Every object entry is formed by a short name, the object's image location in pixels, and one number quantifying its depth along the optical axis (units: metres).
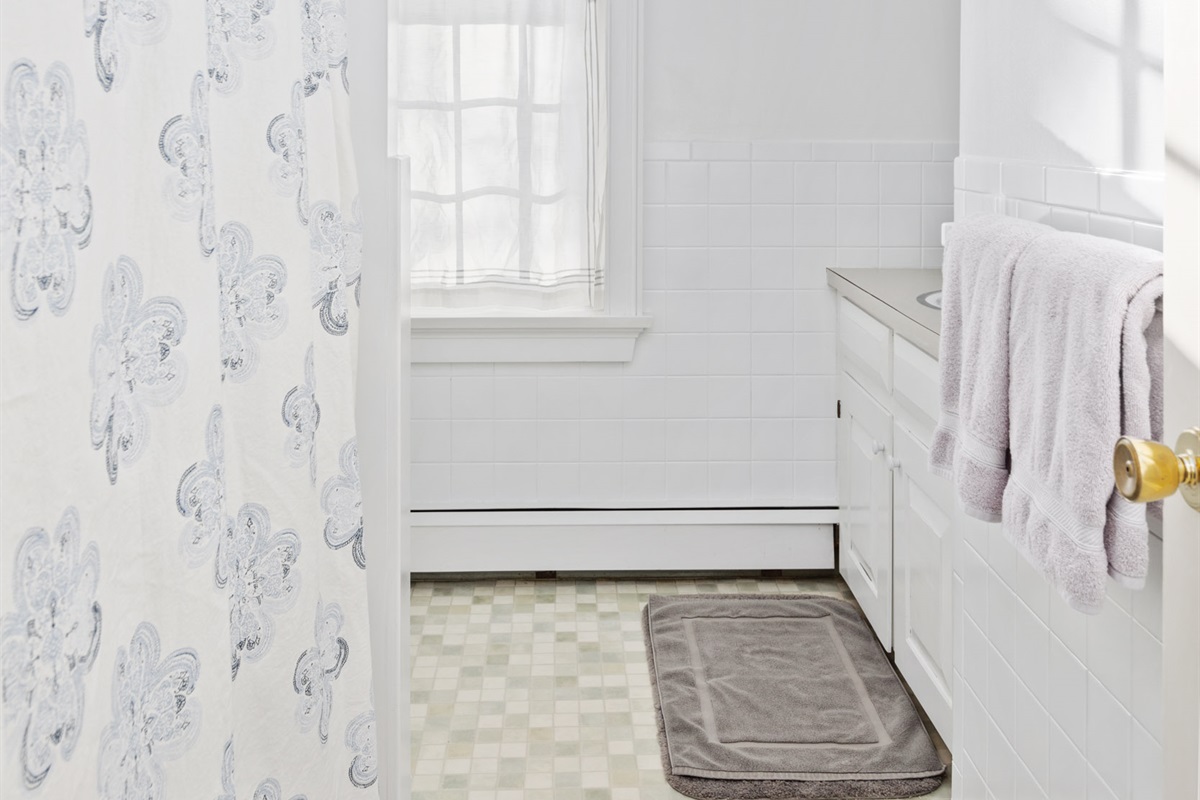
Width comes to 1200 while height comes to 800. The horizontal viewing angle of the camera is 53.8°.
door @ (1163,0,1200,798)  0.83
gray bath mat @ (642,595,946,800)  2.31
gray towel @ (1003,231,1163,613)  1.12
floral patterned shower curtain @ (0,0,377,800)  0.71
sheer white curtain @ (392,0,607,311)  3.31
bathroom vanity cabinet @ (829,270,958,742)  2.36
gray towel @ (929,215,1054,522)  1.43
